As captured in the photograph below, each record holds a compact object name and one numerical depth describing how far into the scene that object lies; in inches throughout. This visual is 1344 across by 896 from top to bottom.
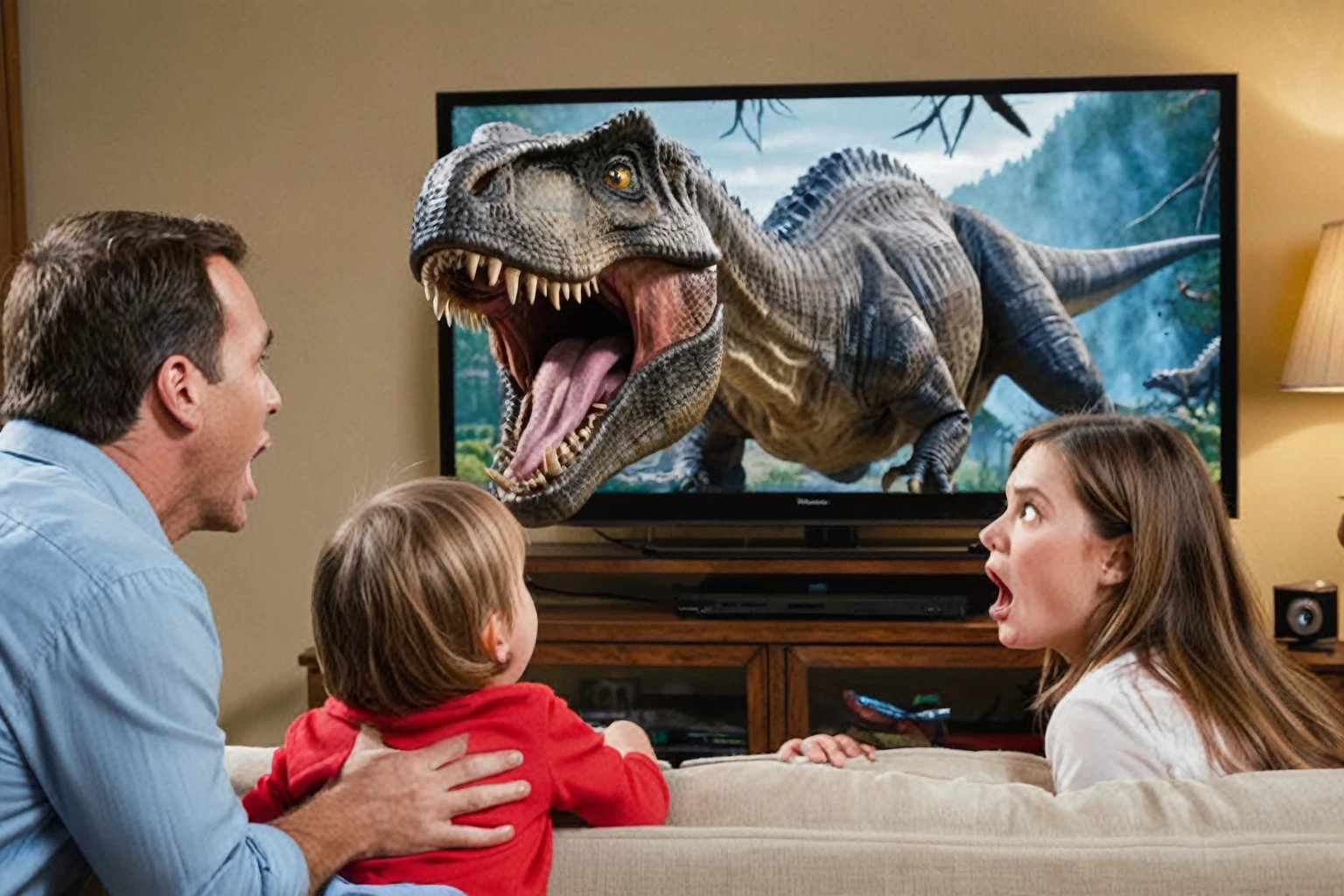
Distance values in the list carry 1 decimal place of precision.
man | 42.6
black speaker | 134.7
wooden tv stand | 133.9
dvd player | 135.3
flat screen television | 132.6
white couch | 40.8
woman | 51.3
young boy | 47.1
